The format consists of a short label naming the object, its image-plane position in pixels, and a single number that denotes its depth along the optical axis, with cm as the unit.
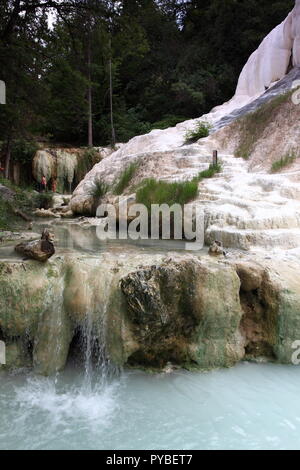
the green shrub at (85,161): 1722
